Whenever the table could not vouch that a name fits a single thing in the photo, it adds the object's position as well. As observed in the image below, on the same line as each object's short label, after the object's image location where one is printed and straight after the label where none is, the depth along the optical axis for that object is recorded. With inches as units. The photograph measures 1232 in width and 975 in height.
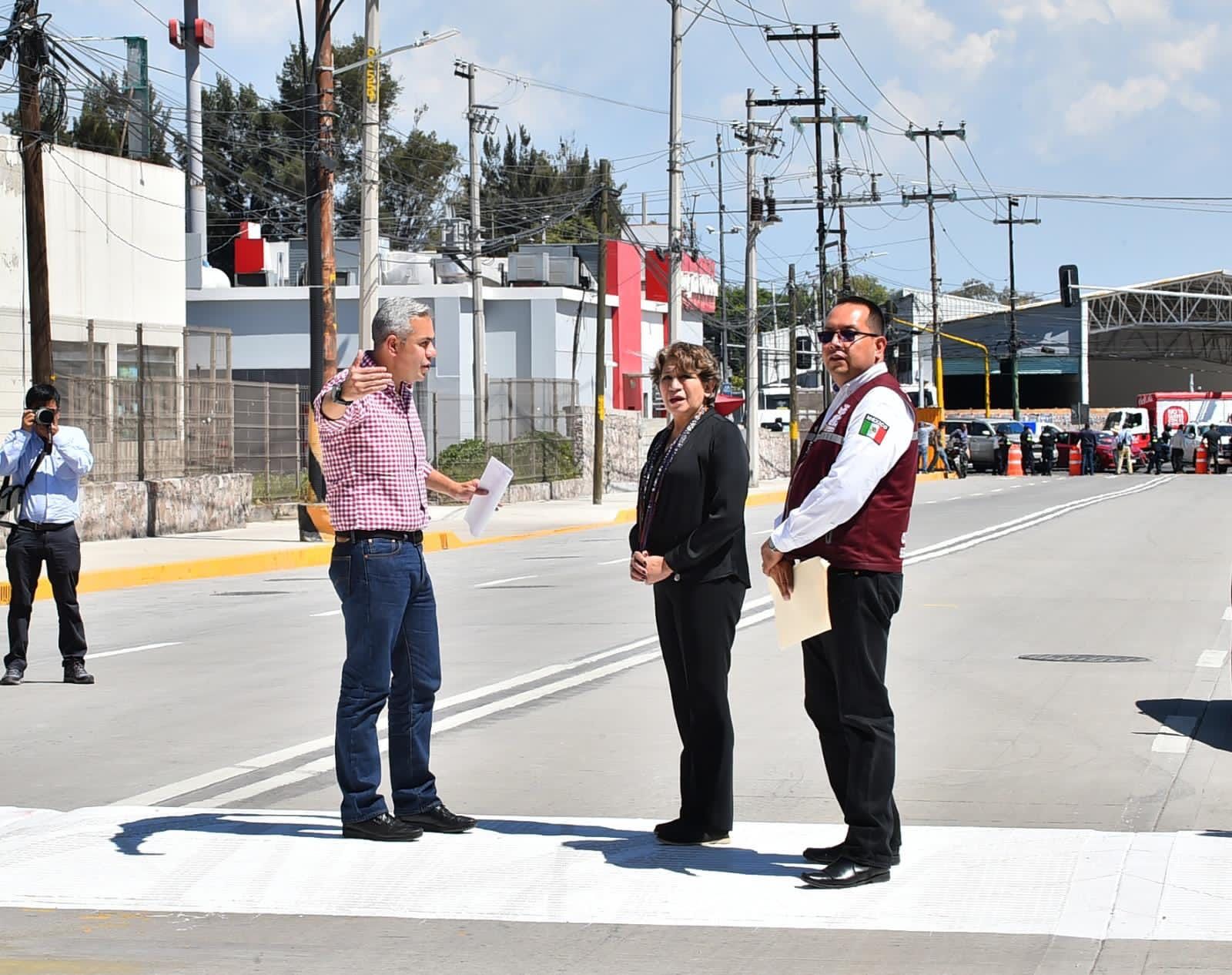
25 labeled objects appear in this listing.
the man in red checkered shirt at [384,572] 263.7
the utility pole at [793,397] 2047.2
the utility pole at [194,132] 2212.1
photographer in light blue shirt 467.2
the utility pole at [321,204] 1021.2
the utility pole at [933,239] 3038.9
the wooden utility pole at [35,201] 889.5
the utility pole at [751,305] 1812.3
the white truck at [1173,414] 2758.4
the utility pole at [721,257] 2269.9
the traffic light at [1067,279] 2140.7
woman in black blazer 259.8
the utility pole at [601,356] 1485.0
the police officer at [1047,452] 2428.6
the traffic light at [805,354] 3272.6
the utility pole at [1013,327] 3388.3
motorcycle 2364.7
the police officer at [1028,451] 2490.2
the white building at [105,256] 1149.1
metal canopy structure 3860.7
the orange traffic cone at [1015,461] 2444.6
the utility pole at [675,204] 1572.3
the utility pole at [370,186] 1030.4
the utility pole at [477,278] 1608.0
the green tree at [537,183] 3661.4
